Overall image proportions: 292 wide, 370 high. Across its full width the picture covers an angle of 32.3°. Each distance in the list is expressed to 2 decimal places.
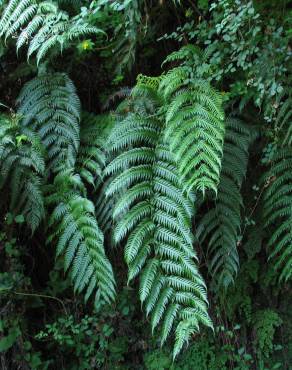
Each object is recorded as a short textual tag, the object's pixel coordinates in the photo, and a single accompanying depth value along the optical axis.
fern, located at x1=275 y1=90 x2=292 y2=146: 2.64
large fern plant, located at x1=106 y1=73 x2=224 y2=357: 2.54
